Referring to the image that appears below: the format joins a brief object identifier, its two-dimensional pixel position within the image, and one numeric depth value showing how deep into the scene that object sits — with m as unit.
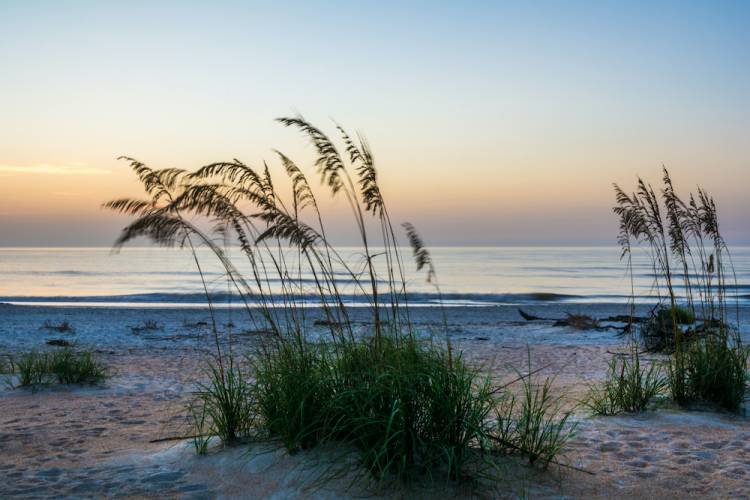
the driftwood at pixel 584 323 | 17.38
